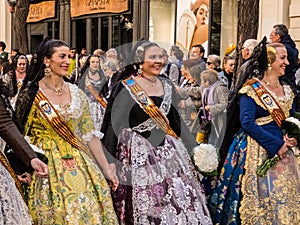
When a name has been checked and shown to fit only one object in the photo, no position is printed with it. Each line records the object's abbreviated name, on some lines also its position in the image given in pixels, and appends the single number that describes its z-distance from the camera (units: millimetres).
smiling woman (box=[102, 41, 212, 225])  5953
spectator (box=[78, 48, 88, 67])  13341
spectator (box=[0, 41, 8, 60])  14766
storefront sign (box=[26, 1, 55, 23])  25797
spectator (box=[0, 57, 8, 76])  11867
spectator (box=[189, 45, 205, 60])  11403
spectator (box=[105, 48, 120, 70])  10427
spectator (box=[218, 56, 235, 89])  10086
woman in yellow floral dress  5527
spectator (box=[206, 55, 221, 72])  10898
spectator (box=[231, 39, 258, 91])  8336
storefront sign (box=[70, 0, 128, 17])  21414
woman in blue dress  6246
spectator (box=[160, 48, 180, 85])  10008
